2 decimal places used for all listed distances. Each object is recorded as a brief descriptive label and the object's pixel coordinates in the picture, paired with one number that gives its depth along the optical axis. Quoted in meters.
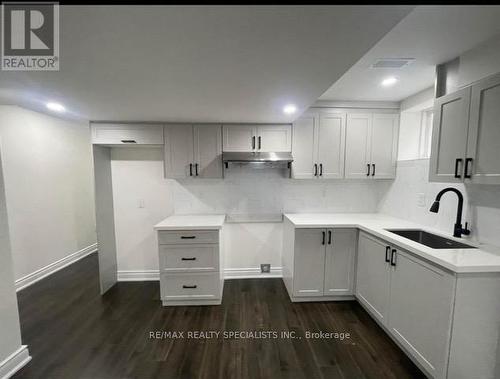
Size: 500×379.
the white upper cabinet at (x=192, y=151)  2.62
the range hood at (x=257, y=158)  2.47
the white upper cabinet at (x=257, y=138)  2.65
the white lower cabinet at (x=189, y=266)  2.36
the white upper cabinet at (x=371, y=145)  2.68
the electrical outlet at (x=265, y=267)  3.04
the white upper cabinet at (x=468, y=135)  1.38
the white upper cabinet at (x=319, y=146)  2.68
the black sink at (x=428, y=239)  1.82
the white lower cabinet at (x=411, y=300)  1.37
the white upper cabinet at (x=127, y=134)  2.54
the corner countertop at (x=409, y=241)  1.31
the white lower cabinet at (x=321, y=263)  2.40
